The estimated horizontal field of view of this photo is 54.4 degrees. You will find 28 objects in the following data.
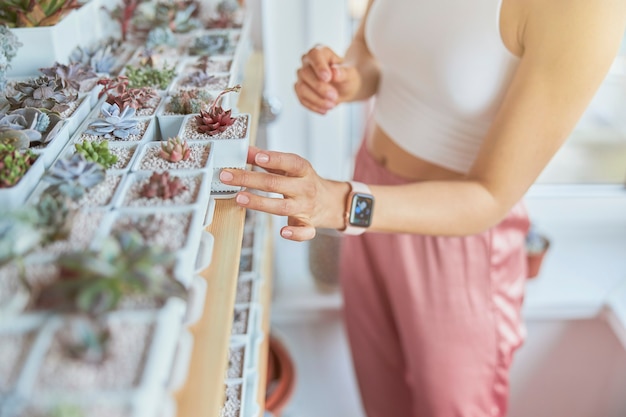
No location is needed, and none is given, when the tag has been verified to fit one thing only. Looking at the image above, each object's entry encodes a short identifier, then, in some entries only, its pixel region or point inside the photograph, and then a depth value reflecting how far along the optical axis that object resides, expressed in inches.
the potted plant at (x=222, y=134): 22.7
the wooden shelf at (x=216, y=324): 16.3
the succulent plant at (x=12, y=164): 19.1
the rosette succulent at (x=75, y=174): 19.5
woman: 26.0
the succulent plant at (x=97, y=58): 29.5
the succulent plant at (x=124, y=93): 24.9
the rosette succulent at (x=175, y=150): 21.4
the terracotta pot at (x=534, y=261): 50.0
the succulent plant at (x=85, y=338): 14.0
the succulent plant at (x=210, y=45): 32.5
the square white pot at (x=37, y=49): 27.8
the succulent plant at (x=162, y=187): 19.3
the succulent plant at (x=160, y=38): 33.7
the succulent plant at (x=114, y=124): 23.3
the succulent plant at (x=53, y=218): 17.1
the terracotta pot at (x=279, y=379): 44.2
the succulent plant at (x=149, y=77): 27.9
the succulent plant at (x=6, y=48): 25.7
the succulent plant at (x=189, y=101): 25.0
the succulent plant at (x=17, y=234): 16.1
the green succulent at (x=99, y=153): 21.1
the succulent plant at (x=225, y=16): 37.6
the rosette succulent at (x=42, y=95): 24.7
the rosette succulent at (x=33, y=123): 21.8
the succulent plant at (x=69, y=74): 26.7
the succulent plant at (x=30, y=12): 27.9
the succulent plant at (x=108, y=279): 14.7
